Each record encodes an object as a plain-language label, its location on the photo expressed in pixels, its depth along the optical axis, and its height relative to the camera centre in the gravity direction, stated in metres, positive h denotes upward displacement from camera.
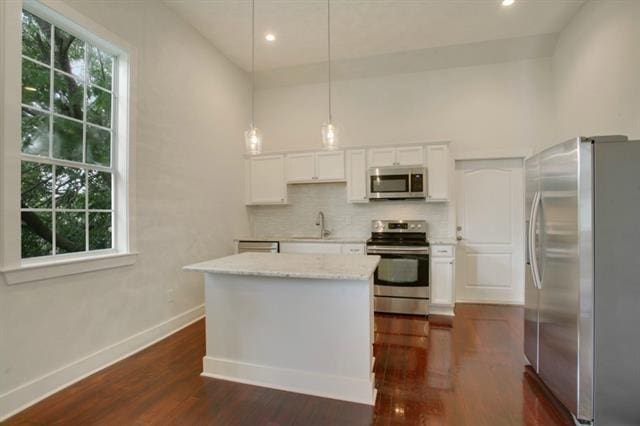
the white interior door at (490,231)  4.20 -0.27
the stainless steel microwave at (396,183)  4.05 +0.41
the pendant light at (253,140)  2.62 +0.64
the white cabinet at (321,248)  4.08 -0.50
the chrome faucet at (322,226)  4.73 -0.22
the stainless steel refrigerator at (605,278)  1.75 -0.39
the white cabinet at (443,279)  3.80 -0.87
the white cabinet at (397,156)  4.09 +0.79
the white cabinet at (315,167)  4.44 +0.70
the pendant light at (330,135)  2.52 +0.66
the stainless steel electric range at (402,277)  3.79 -0.84
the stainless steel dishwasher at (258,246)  4.34 -0.50
